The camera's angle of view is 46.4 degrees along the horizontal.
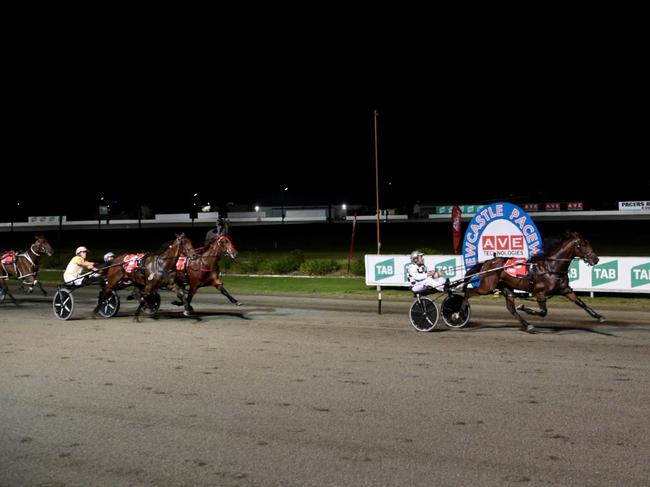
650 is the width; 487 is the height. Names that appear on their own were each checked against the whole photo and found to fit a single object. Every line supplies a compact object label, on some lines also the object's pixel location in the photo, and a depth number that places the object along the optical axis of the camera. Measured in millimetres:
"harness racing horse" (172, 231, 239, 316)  16312
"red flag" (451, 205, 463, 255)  23016
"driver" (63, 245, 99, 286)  16688
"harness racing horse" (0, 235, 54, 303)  20297
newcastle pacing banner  17703
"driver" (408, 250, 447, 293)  13820
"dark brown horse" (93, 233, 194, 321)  15930
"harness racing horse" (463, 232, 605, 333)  13609
